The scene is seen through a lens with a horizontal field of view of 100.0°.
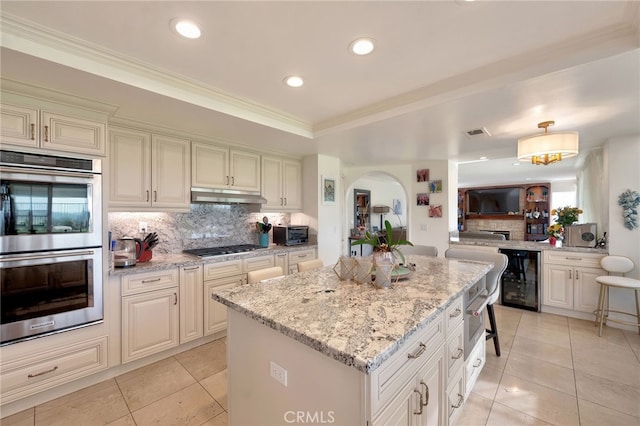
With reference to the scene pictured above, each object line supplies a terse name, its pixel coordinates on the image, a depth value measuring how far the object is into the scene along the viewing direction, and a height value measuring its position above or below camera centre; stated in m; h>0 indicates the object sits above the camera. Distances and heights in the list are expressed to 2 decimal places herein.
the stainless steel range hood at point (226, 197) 2.97 +0.17
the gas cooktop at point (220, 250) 2.94 -0.46
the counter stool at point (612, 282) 2.90 -0.76
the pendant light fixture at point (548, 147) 2.34 +0.58
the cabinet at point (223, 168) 3.02 +0.52
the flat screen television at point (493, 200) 8.62 +0.37
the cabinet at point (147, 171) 2.48 +0.40
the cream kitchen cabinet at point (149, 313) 2.29 -0.92
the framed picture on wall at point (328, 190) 4.05 +0.32
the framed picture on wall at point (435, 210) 4.48 +0.02
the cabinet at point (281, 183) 3.68 +0.40
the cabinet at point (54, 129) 1.78 +0.59
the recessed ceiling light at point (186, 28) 1.45 +1.02
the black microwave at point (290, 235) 3.68 -0.33
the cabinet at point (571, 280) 3.33 -0.88
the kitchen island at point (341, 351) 0.94 -0.58
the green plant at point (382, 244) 1.76 -0.21
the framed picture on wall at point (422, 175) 4.62 +0.63
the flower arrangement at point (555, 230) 3.79 -0.27
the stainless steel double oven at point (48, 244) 1.77 -0.23
